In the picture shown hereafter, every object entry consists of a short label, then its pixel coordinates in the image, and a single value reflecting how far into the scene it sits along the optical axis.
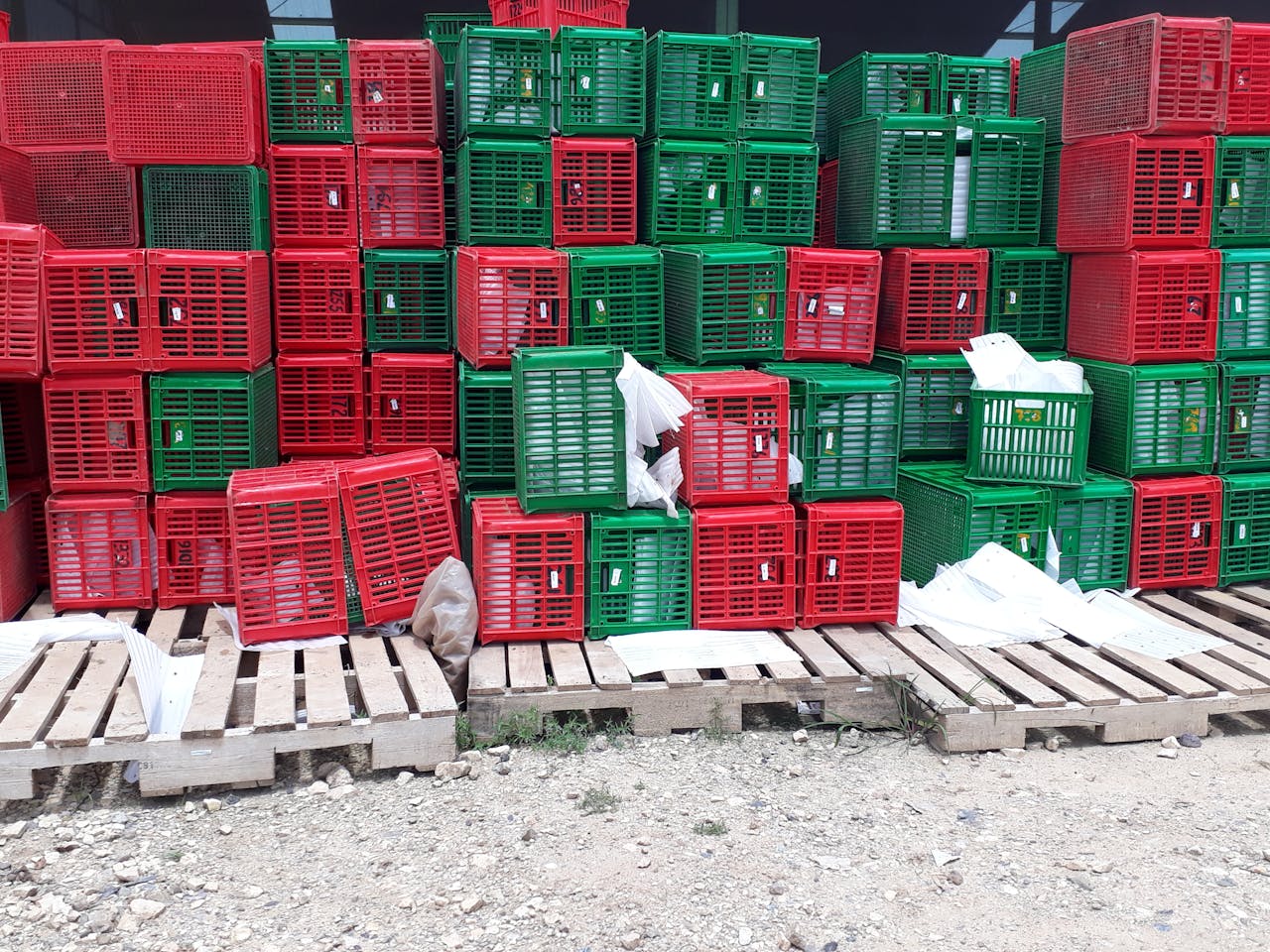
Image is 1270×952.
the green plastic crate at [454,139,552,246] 6.99
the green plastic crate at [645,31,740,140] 7.04
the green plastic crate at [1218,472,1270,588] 6.87
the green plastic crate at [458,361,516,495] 6.55
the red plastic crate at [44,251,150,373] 6.05
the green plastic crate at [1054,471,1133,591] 6.71
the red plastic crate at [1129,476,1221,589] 6.80
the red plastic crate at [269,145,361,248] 7.10
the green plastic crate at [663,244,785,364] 6.62
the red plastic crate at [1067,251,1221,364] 6.73
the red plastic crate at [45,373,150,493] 6.16
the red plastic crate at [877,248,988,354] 7.19
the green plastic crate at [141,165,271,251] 6.66
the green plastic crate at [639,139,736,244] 7.07
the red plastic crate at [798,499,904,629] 6.07
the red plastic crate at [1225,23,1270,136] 6.65
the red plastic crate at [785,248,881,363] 6.80
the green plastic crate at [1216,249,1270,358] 6.79
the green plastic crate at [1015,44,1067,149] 7.45
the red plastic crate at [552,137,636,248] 7.05
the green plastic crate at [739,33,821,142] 7.09
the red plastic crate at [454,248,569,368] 6.46
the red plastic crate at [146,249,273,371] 6.16
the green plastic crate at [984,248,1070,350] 7.33
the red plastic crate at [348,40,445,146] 7.12
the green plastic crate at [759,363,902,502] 6.09
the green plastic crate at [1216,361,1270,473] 6.86
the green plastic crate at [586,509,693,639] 5.86
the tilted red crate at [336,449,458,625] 5.93
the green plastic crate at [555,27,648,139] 6.97
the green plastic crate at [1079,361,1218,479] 6.76
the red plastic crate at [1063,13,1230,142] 6.52
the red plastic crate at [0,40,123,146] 6.72
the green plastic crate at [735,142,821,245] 7.14
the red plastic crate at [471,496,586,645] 5.75
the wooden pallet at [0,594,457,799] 4.77
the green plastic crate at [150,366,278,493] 6.25
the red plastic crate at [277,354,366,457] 7.21
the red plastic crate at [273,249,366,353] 7.14
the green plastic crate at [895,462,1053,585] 6.56
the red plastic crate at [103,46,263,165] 6.44
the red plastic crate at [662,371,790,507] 5.88
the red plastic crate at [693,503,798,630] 5.93
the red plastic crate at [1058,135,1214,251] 6.67
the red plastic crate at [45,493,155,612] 6.22
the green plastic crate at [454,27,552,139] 6.96
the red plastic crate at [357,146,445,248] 7.20
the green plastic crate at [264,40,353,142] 7.05
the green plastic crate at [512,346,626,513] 5.68
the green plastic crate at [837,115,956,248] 7.12
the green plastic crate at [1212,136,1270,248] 6.72
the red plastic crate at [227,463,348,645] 5.77
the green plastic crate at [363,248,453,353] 7.29
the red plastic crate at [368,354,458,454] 7.29
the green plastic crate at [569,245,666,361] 6.66
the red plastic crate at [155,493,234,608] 6.30
